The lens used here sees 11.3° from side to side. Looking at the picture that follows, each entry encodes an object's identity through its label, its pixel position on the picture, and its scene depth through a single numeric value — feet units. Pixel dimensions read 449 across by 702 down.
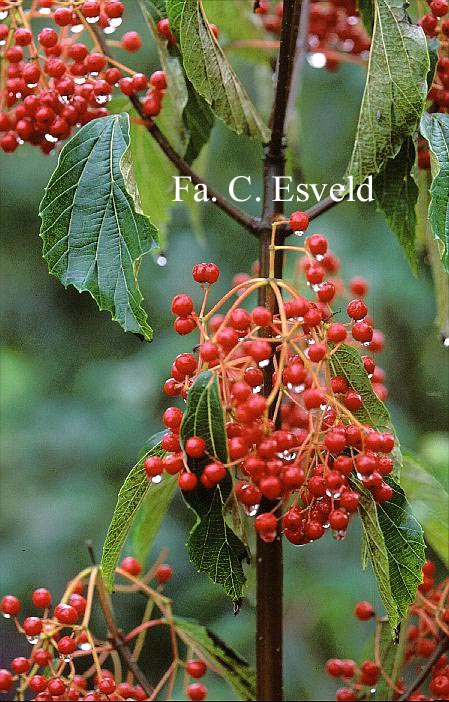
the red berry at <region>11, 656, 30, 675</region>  3.08
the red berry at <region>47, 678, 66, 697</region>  3.01
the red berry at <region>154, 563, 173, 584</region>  3.39
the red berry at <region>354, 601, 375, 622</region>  3.37
